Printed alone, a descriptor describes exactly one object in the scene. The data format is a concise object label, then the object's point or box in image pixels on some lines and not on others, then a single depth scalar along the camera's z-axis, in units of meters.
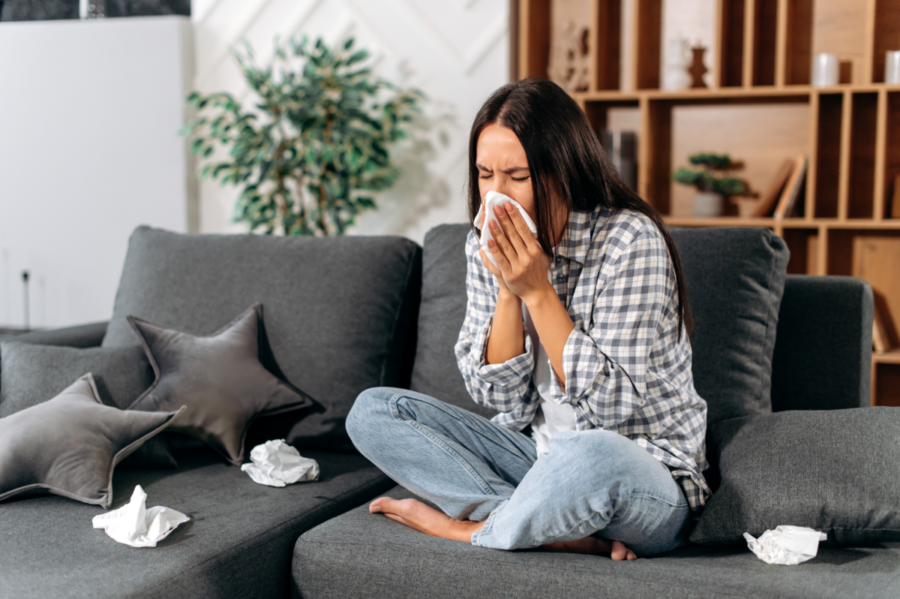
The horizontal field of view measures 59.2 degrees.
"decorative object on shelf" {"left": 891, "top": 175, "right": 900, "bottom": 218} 2.72
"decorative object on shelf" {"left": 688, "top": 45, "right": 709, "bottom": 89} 3.04
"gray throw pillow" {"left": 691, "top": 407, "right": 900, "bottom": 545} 1.17
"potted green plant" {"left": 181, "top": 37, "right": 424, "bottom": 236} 3.24
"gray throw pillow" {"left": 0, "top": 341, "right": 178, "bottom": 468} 1.61
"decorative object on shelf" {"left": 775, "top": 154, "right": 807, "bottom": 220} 2.78
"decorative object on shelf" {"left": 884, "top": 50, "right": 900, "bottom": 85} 2.63
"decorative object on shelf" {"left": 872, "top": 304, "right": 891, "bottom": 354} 2.73
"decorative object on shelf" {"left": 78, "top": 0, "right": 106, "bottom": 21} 3.85
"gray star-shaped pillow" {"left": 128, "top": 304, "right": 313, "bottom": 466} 1.64
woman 1.16
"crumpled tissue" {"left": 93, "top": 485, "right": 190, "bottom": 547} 1.23
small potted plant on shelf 2.94
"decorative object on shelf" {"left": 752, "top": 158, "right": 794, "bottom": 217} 2.85
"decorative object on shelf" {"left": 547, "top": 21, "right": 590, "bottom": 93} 3.13
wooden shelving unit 2.74
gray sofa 1.14
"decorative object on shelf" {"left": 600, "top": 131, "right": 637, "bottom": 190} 3.04
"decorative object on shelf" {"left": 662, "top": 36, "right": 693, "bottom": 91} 2.95
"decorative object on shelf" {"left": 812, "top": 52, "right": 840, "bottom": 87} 2.73
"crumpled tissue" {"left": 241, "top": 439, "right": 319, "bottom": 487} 1.54
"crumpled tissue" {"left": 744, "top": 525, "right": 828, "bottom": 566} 1.15
